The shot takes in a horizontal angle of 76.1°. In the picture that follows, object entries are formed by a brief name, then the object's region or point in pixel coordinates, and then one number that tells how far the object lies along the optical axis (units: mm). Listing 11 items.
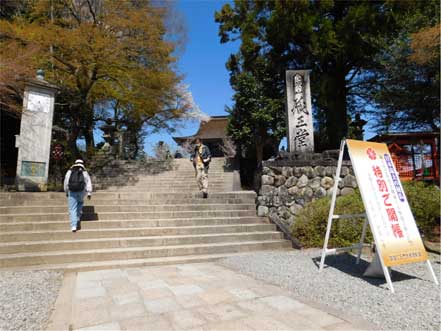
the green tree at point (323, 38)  12242
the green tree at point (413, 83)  7633
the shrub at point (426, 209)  6105
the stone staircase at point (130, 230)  4738
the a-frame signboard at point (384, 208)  3564
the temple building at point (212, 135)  22969
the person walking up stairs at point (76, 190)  5418
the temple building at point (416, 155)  8797
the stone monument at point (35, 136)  7446
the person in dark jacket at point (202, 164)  8141
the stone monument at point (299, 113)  7777
